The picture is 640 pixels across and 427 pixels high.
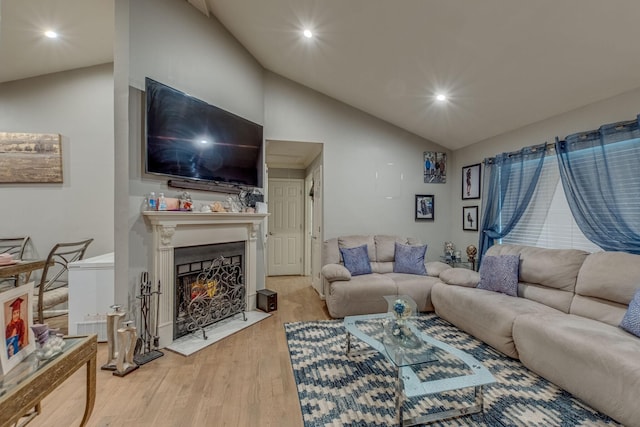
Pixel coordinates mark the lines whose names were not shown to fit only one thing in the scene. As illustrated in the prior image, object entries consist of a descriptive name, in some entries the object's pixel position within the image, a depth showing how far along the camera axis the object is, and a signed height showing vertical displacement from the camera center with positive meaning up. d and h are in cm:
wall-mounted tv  257 +73
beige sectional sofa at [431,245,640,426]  168 -88
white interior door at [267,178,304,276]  567 -37
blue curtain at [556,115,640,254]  236 +26
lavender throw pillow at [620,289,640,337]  192 -76
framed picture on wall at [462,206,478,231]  410 -12
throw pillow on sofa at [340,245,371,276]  372 -69
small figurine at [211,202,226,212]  307 +2
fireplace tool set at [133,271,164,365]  246 -101
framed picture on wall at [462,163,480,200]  410 +43
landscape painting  325 +59
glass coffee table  165 -104
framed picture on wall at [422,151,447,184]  455 +70
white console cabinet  266 -85
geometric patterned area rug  170 -129
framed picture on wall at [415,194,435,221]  450 +4
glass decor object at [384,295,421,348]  203 -91
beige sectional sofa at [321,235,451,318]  334 -97
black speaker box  355 -119
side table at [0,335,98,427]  90 -64
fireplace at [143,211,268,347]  257 -29
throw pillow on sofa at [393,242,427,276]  381 -70
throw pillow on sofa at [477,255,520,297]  290 -70
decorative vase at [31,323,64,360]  112 -57
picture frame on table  99 -45
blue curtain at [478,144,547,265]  325 +28
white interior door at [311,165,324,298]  434 -42
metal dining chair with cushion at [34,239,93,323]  279 -80
